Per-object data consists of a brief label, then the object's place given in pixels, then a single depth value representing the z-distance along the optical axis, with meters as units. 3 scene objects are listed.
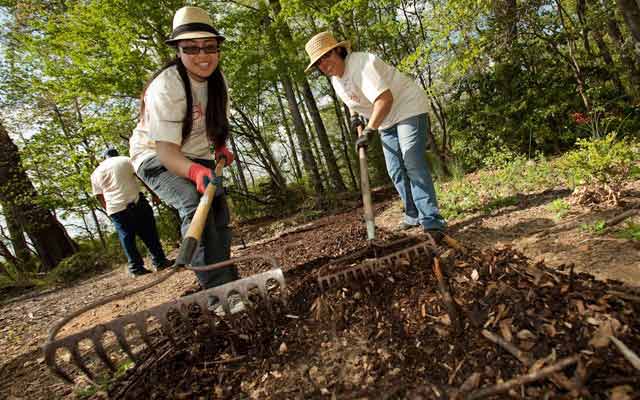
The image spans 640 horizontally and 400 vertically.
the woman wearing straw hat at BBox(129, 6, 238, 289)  1.93
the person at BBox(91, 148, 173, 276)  4.24
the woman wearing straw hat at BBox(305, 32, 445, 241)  2.66
